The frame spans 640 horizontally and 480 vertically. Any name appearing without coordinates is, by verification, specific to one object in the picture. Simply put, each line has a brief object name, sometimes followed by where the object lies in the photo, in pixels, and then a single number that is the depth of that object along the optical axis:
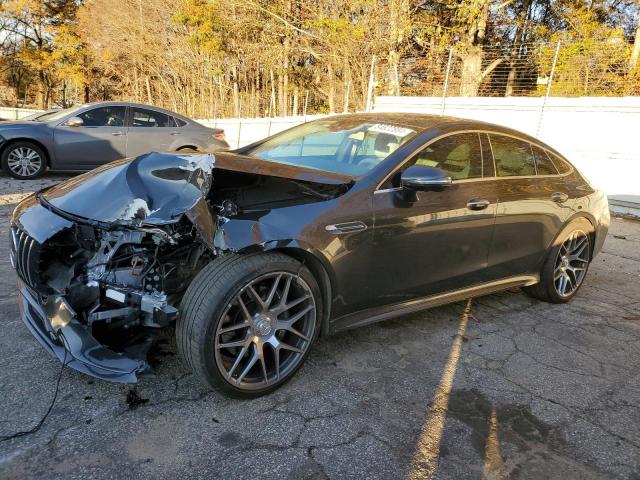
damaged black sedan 2.39
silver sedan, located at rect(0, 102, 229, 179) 8.15
